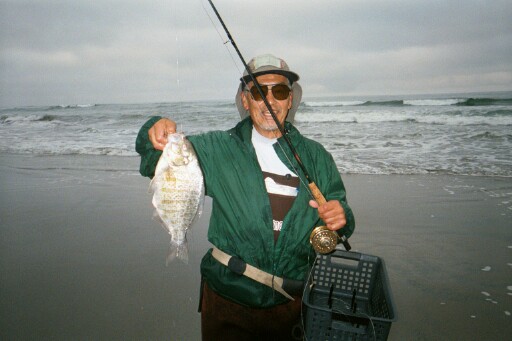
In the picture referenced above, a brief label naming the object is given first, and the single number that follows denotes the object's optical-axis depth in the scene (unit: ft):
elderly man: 7.36
